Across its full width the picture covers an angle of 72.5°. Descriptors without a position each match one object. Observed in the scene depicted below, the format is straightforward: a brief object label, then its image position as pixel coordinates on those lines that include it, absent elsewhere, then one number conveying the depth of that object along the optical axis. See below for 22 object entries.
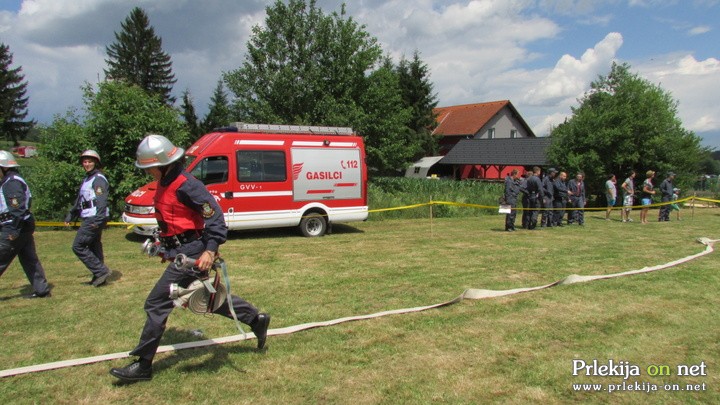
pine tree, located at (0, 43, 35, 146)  54.53
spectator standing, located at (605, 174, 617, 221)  18.05
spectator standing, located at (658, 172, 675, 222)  18.16
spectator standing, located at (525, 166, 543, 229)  14.91
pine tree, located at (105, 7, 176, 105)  60.69
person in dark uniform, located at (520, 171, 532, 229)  14.90
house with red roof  41.97
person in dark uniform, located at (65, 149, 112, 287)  7.07
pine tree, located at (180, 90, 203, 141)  35.34
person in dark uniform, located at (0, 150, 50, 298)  6.14
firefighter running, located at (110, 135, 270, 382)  3.98
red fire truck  11.16
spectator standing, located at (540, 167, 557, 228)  15.72
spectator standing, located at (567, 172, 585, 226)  16.64
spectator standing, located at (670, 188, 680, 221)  19.12
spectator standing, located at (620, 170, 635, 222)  17.89
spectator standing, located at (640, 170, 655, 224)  17.36
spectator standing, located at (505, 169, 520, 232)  14.08
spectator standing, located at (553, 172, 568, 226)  16.09
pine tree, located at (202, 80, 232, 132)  33.62
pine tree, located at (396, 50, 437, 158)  43.31
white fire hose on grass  4.20
